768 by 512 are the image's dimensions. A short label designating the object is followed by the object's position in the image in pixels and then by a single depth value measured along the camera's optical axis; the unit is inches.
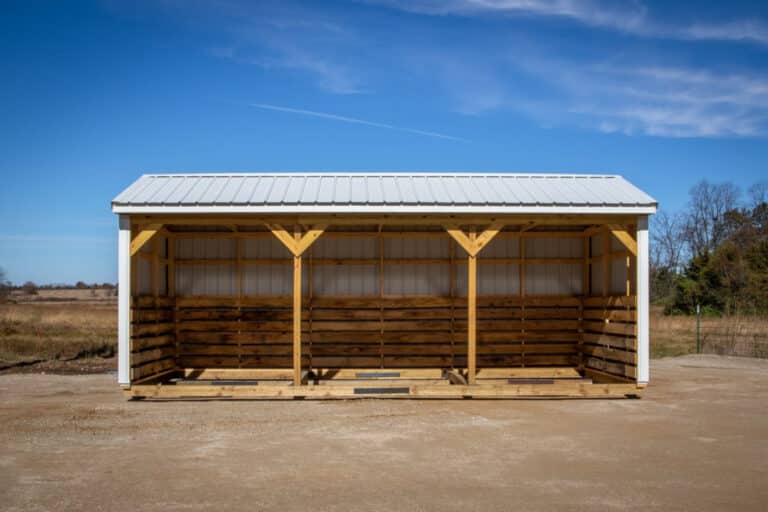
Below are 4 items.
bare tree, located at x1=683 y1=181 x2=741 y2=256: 1833.2
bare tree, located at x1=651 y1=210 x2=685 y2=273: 1892.2
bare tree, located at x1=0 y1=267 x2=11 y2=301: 2348.1
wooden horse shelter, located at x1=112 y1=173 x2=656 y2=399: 517.0
